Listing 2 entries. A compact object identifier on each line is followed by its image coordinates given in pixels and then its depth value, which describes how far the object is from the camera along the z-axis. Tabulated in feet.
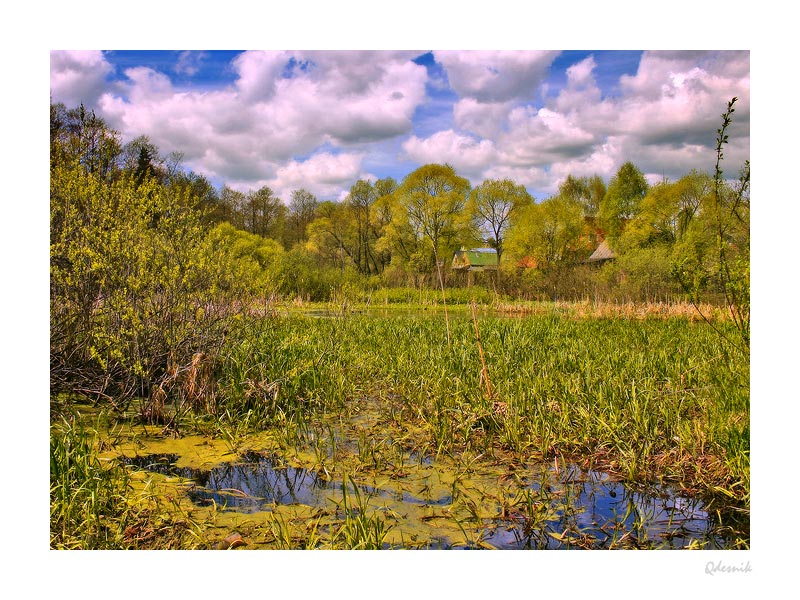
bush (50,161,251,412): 14.99
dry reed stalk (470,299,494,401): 16.07
